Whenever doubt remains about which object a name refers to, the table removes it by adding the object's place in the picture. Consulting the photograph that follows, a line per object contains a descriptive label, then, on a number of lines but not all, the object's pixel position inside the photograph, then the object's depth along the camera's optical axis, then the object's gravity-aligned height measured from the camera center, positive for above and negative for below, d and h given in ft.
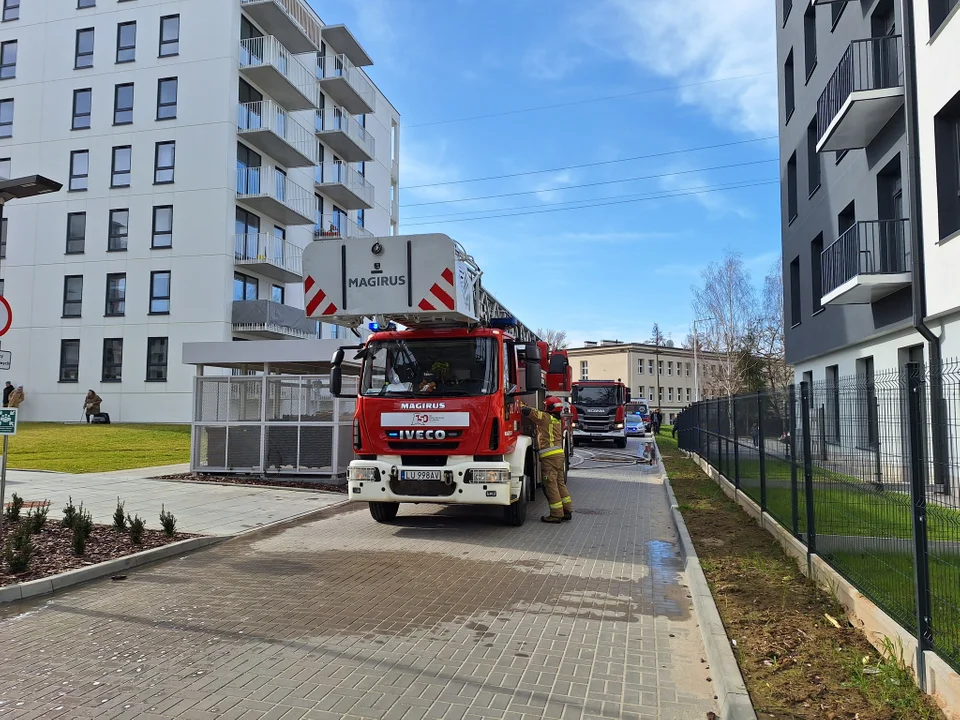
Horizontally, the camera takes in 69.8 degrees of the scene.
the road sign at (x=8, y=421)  23.45 -0.37
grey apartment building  39.42 +16.92
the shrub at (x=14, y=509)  28.43 -4.12
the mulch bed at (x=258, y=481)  45.04 -4.70
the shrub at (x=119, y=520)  27.76 -4.43
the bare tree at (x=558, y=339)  254.68 +28.27
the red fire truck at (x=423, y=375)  28.96 +1.64
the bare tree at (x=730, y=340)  145.76 +15.95
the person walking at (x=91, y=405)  92.27 +0.75
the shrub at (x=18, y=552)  21.34 -4.51
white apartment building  96.53 +32.06
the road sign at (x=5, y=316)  23.38 +3.28
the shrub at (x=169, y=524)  27.40 -4.51
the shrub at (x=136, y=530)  25.90 -4.53
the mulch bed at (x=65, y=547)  21.95 -5.02
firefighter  32.91 -2.40
